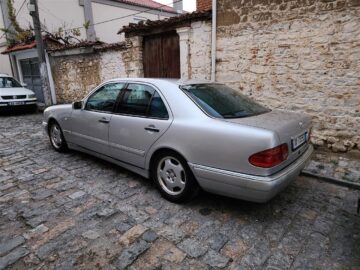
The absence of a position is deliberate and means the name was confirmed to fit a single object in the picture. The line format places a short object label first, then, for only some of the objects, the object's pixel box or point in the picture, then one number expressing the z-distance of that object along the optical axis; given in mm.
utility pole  9094
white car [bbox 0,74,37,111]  9455
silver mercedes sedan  2418
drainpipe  5861
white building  12398
